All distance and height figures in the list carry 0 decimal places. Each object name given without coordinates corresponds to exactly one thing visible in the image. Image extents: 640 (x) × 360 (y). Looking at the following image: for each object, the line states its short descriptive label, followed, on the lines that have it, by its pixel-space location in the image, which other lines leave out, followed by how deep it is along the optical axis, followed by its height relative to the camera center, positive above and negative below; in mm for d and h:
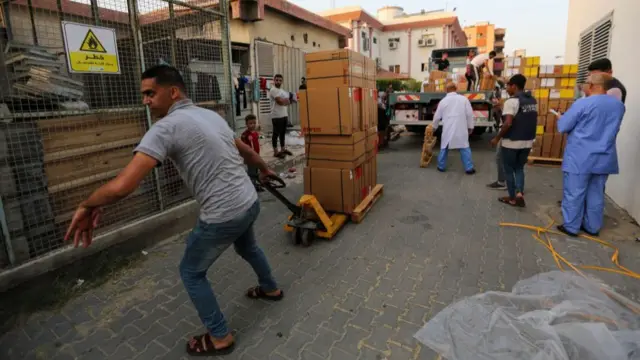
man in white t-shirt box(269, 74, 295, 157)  7804 -96
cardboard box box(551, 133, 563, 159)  7388 -993
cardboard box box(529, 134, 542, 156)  7567 -1024
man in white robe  6945 -420
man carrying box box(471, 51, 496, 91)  9883 +927
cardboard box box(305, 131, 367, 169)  4371 -544
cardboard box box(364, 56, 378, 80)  4935 +493
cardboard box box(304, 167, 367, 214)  4461 -1002
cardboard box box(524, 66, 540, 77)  7312 +528
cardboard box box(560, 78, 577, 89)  7129 +269
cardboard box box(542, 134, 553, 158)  7471 -954
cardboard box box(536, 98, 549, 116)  7266 -172
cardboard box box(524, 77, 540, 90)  7281 +283
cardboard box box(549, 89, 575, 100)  7141 +53
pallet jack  3998 -1269
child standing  6109 -419
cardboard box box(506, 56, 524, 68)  7643 +759
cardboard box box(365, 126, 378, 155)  5055 -538
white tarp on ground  2195 -1508
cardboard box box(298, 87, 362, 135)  4188 -50
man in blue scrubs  3896 -629
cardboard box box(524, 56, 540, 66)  7410 +747
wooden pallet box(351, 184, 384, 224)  4625 -1338
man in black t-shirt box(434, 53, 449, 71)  12281 +1256
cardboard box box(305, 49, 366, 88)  4234 +433
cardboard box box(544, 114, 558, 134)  7215 -532
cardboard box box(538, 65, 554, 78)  7191 +507
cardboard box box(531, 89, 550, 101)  7242 +79
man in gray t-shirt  1905 -412
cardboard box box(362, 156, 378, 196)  5097 -993
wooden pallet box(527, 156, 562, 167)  7387 -1295
